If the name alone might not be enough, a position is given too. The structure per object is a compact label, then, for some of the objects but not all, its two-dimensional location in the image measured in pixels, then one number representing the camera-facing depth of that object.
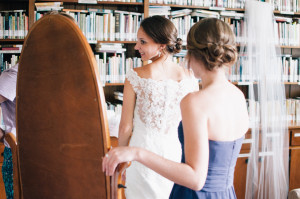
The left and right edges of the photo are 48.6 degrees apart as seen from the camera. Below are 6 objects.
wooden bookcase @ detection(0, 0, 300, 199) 3.17
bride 1.87
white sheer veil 3.09
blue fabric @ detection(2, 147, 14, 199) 1.76
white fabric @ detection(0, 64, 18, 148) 1.69
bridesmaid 0.94
